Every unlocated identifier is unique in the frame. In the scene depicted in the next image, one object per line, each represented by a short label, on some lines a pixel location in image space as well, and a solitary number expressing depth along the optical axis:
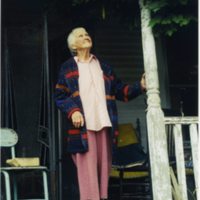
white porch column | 5.76
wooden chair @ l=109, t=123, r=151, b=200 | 7.53
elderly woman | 5.91
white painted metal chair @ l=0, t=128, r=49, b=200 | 6.31
